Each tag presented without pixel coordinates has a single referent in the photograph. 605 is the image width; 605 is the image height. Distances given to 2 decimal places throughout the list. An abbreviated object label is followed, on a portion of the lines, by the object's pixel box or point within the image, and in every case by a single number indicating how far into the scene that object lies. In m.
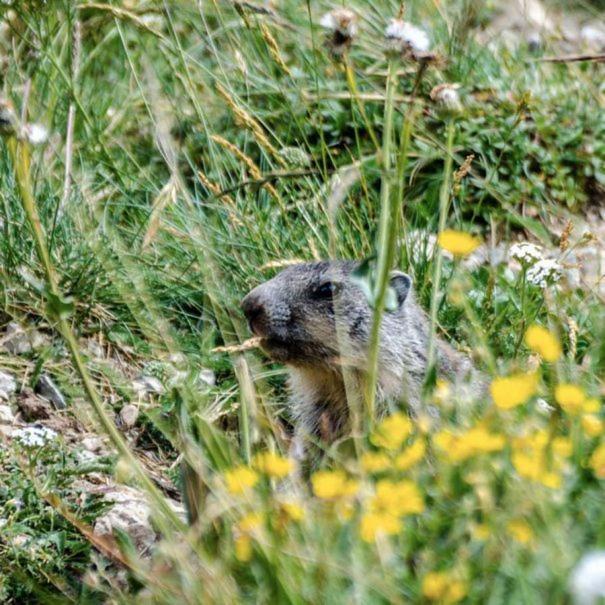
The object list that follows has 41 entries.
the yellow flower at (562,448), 5.37
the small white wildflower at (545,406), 7.21
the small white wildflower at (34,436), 8.18
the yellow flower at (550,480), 5.07
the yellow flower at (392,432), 5.80
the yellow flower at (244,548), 5.35
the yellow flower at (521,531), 4.99
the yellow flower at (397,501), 5.18
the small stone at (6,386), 10.10
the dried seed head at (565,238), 9.83
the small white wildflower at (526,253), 9.66
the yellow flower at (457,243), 6.09
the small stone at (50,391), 10.27
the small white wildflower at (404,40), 6.74
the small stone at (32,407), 10.08
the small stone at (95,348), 10.84
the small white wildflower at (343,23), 7.32
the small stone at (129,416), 10.30
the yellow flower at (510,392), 5.32
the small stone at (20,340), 10.66
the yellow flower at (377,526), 5.08
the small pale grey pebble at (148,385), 10.55
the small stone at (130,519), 8.34
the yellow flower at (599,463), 5.31
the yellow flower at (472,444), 5.20
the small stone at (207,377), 10.54
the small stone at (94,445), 9.59
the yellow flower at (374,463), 5.71
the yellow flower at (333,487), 5.33
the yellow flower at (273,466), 5.46
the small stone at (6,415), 9.77
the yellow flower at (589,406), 5.59
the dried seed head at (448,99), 7.17
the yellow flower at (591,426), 5.71
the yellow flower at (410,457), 5.57
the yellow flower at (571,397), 5.48
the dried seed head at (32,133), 6.21
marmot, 9.46
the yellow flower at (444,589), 4.77
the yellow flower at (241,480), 5.55
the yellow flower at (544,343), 5.71
